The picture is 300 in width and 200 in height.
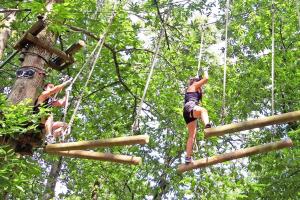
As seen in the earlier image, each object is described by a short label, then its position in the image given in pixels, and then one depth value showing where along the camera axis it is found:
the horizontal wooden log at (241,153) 4.44
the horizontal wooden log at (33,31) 5.98
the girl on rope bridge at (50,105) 5.82
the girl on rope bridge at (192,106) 5.79
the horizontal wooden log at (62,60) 6.61
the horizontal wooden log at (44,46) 6.19
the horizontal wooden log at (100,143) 4.51
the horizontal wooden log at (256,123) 4.19
